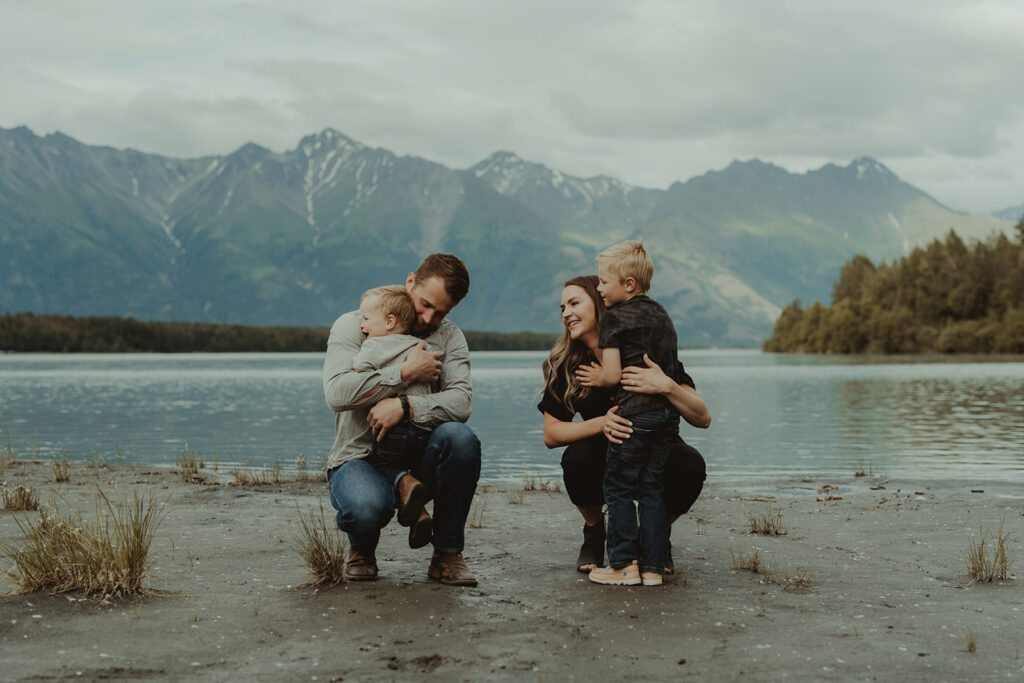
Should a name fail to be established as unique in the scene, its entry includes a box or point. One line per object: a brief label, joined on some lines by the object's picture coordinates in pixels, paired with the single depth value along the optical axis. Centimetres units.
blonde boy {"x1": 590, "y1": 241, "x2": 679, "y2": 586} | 644
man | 644
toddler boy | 655
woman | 687
